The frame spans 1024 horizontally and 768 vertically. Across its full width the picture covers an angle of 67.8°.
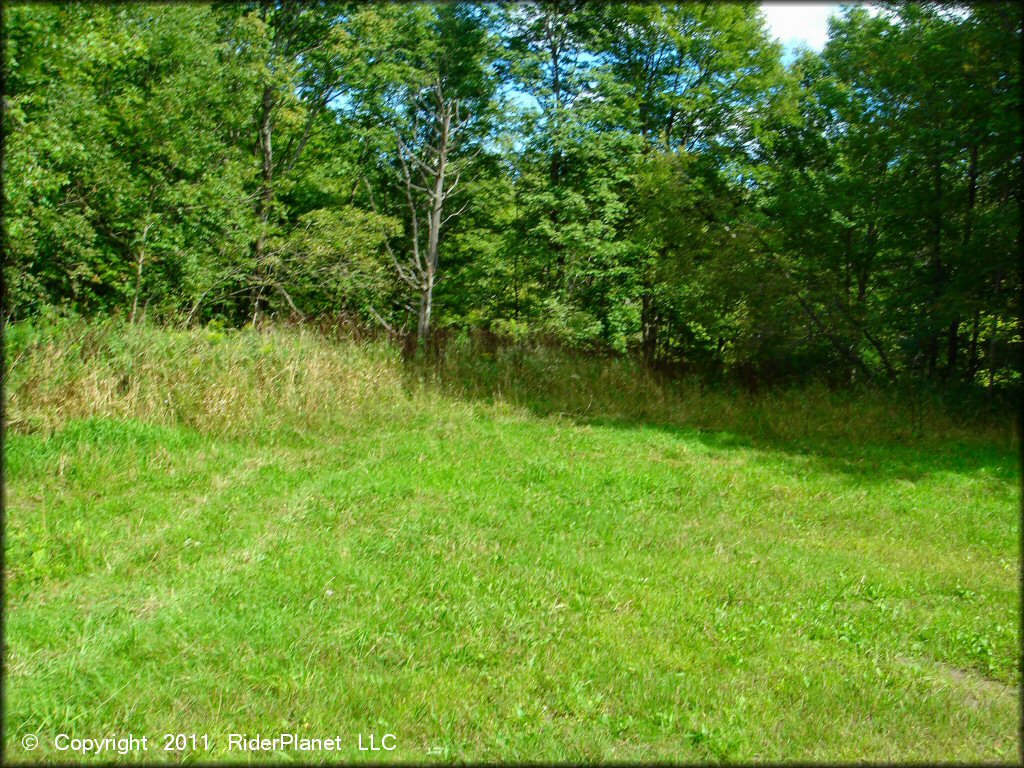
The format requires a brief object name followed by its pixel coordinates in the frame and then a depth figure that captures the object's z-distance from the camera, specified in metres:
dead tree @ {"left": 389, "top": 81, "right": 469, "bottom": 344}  16.72
